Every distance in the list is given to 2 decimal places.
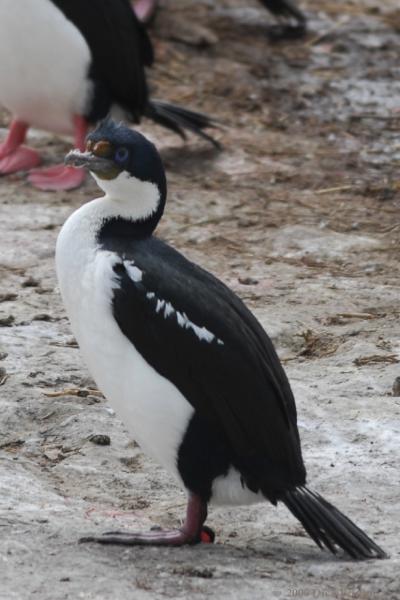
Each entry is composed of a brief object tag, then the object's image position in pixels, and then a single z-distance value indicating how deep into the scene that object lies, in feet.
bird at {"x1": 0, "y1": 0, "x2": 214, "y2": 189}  46.68
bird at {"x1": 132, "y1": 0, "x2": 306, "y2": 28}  64.08
